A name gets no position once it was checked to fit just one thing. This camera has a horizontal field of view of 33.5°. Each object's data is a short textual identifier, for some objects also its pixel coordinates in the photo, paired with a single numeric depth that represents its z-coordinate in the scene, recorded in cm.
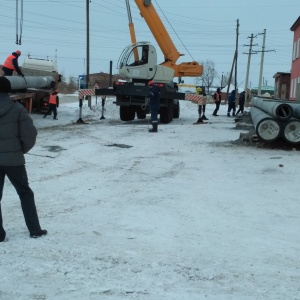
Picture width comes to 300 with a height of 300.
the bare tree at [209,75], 11238
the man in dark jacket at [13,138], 512
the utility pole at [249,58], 5310
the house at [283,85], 5571
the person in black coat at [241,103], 3322
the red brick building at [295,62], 4091
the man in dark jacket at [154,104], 1638
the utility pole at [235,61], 5244
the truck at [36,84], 2019
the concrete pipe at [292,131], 1188
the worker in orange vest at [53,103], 2195
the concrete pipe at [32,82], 1948
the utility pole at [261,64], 5166
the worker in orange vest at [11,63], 1872
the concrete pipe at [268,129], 1204
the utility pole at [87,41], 3141
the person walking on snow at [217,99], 3052
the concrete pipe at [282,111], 1197
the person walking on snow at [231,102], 3085
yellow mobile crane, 2048
